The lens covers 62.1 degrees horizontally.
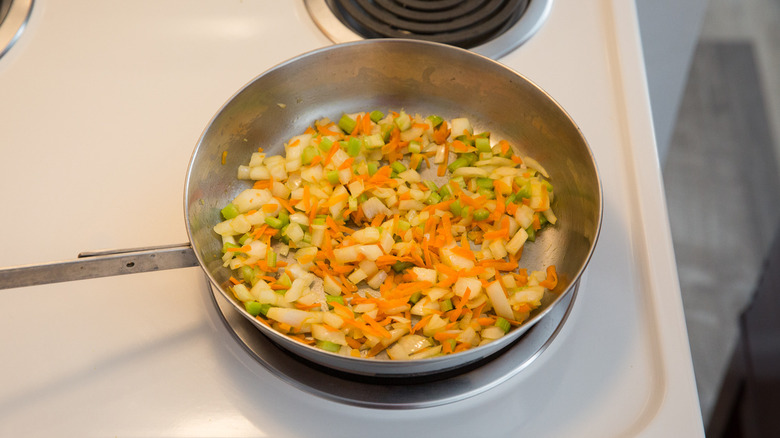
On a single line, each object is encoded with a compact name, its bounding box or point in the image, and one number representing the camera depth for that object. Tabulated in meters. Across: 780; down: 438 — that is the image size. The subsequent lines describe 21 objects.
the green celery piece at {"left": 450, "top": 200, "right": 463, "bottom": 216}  0.81
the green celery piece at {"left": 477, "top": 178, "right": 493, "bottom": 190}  0.84
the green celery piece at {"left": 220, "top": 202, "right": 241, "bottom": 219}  0.80
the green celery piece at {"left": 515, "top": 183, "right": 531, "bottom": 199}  0.81
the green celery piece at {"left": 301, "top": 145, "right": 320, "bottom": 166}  0.85
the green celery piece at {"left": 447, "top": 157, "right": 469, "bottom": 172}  0.86
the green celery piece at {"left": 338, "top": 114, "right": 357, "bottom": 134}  0.89
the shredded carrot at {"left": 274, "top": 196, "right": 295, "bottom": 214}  0.82
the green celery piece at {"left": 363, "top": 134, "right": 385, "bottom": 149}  0.86
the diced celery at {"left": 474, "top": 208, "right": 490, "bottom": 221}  0.80
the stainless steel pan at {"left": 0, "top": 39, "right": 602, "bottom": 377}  0.75
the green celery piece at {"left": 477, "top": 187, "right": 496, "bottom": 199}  0.83
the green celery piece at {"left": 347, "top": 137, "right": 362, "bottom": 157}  0.85
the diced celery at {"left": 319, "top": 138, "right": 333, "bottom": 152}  0.85
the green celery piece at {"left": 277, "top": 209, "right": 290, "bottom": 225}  0.80
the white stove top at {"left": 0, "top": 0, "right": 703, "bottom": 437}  0.64
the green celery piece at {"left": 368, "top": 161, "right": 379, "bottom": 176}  0.85
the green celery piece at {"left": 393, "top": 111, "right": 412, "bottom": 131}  0.87
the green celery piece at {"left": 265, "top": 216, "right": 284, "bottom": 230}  0.79
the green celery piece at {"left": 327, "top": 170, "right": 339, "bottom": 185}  0.83
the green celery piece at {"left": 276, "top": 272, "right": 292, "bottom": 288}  0.74
